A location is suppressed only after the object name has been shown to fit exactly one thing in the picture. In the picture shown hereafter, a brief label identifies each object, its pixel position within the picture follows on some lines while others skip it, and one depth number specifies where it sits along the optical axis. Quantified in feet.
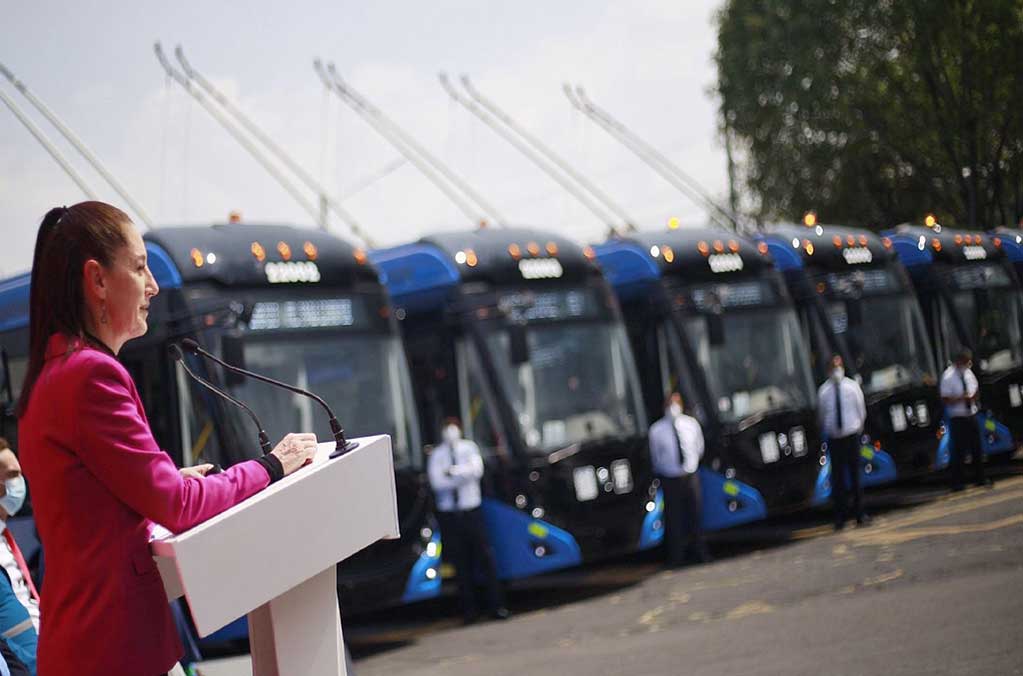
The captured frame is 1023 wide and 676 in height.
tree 85.20
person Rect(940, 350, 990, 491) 54.85
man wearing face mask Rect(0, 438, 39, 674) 17.07
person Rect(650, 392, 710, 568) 45.39
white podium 8.39
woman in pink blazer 8.45
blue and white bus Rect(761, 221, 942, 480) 55.11
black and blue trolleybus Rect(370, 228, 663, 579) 40.91
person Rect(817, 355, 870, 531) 49.80
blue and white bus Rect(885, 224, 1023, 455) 60.49
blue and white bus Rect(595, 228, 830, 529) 47.55
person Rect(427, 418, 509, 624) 40.11
